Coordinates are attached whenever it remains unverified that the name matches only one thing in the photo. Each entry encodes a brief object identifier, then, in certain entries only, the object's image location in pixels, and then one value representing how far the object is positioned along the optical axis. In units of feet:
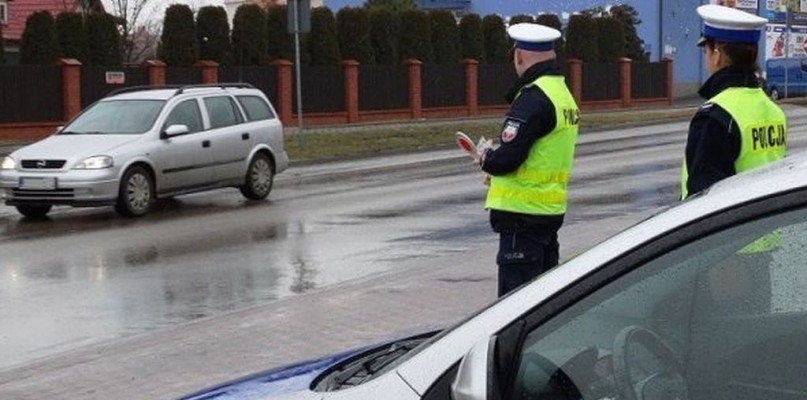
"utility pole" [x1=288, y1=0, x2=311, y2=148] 91.50
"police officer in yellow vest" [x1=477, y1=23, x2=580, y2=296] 20.40
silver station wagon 54.03
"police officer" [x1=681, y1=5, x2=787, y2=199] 17.47
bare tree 151.12
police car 8.48
